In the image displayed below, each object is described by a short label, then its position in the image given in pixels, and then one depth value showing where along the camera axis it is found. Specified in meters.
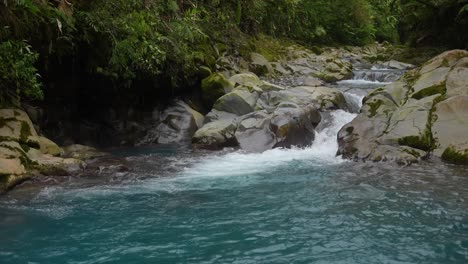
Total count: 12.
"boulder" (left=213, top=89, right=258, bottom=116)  13.63
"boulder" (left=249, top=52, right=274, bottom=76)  19.45
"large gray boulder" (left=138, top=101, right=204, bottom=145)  13.62
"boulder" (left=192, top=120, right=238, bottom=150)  12.05
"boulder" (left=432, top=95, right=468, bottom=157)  9.66
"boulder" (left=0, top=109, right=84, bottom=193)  8.00
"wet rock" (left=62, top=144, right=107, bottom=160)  10.46
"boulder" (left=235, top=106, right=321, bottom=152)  11.72
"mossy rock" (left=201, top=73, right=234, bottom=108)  14.80
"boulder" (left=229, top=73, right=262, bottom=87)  15.39
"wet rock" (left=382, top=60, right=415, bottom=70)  22.36
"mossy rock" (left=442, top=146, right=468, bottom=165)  9.12
